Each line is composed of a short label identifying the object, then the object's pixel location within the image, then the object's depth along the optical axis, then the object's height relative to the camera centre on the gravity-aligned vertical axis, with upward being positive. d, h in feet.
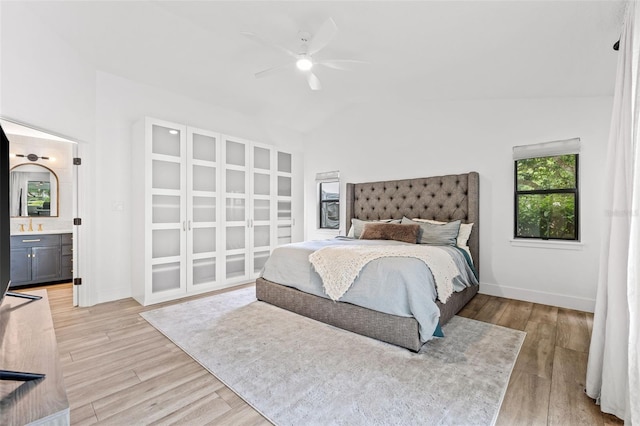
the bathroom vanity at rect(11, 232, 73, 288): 12.51 -2.36
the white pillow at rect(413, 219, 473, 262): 11.83 -1.10
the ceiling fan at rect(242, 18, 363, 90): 7.52 +4.71
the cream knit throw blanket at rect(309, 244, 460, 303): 8.13 -1.65
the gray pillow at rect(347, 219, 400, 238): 14.25 -0.88
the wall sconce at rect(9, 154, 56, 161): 13.75 +2.44
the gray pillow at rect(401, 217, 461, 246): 11.55 -0.99
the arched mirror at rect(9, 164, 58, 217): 13.56 +0.78
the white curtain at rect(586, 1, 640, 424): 4.50 -0.91
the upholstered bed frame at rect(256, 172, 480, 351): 7.64 -0.35
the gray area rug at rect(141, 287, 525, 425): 5.13 -3.65
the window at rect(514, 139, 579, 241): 10.66 +0.74
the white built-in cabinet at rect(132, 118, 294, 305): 11.35 -0.06
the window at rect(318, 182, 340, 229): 17.66 +0.25
